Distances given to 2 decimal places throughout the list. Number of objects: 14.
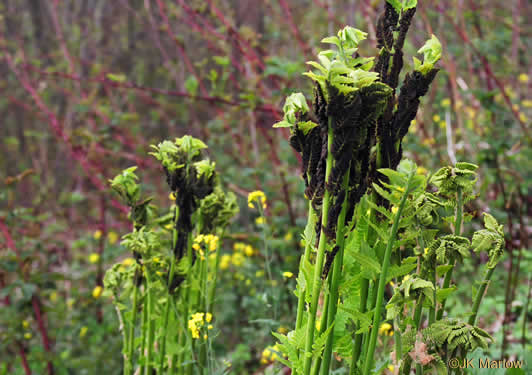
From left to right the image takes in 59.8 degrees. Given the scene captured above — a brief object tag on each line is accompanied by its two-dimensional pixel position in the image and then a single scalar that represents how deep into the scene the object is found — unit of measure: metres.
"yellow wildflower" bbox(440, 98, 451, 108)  3.43
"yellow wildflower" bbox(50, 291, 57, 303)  3.11
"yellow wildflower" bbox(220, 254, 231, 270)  2.53
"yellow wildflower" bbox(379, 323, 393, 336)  1.40
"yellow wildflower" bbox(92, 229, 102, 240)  2.80
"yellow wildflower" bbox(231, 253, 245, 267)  2.43
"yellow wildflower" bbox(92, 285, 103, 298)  2.38
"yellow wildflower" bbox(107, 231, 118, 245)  3.77
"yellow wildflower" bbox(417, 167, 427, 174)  2.61
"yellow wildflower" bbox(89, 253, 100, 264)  2.87
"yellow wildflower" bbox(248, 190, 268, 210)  1.46
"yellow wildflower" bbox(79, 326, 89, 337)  2.38
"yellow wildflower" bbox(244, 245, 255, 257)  2.28
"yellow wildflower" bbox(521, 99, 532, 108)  3.60
